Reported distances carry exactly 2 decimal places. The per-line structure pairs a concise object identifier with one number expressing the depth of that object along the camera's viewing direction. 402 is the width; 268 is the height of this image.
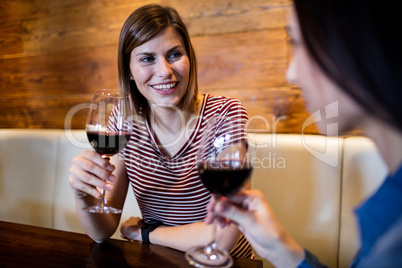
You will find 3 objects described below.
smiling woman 1.22
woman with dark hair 0.46
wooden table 0.80
